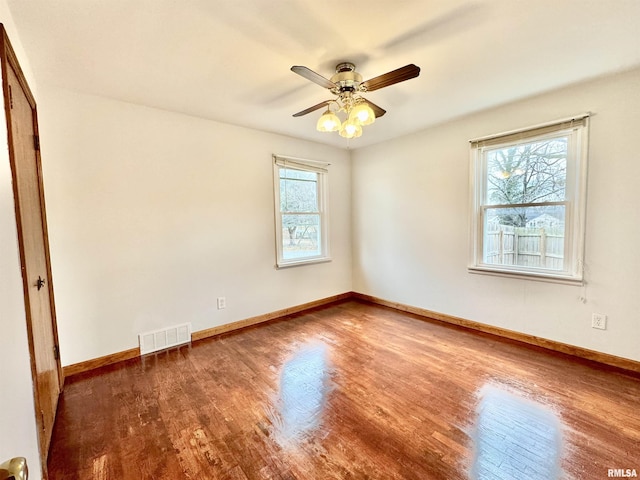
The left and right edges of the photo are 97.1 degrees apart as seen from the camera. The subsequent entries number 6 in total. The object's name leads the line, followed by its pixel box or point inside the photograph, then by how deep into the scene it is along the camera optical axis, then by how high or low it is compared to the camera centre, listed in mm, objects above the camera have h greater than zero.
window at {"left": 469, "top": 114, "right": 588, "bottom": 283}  2602 +128
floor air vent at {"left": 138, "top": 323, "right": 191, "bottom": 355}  2809 -1177
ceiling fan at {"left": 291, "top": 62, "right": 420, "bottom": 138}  1798 +880
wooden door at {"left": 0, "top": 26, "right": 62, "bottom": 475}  1385 -81
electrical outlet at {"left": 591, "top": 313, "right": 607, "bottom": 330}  2498 -970
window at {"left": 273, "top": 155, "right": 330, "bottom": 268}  3816 +129
